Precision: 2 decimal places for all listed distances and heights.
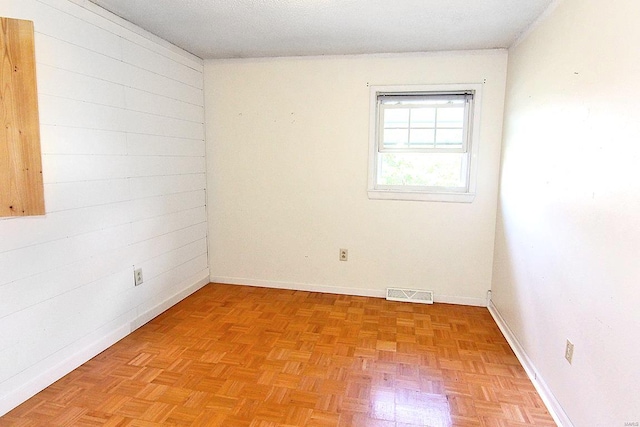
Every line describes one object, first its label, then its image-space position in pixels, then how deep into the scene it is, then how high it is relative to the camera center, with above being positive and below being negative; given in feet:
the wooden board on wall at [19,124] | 6.03 +0.64
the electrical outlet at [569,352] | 5.88 -2.87
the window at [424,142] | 10.84 +0.80
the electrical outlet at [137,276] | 9.23 -2.78
